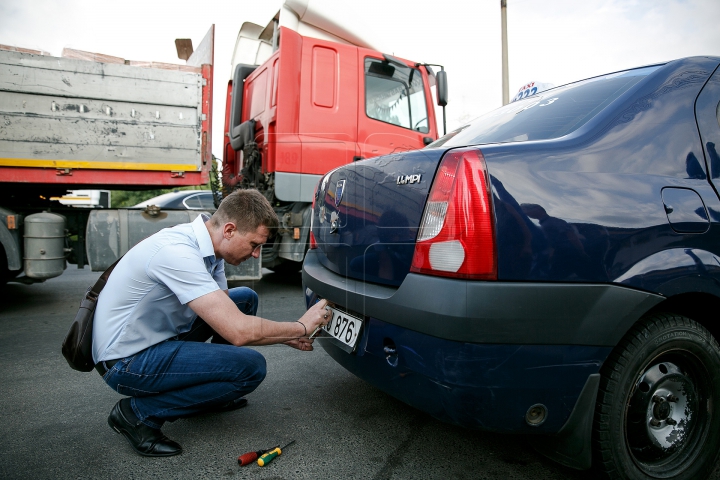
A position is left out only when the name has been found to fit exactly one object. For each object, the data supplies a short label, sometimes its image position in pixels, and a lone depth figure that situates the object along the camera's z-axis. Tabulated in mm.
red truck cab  4914
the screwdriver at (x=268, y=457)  1876
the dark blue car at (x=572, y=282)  1469
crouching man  1913
